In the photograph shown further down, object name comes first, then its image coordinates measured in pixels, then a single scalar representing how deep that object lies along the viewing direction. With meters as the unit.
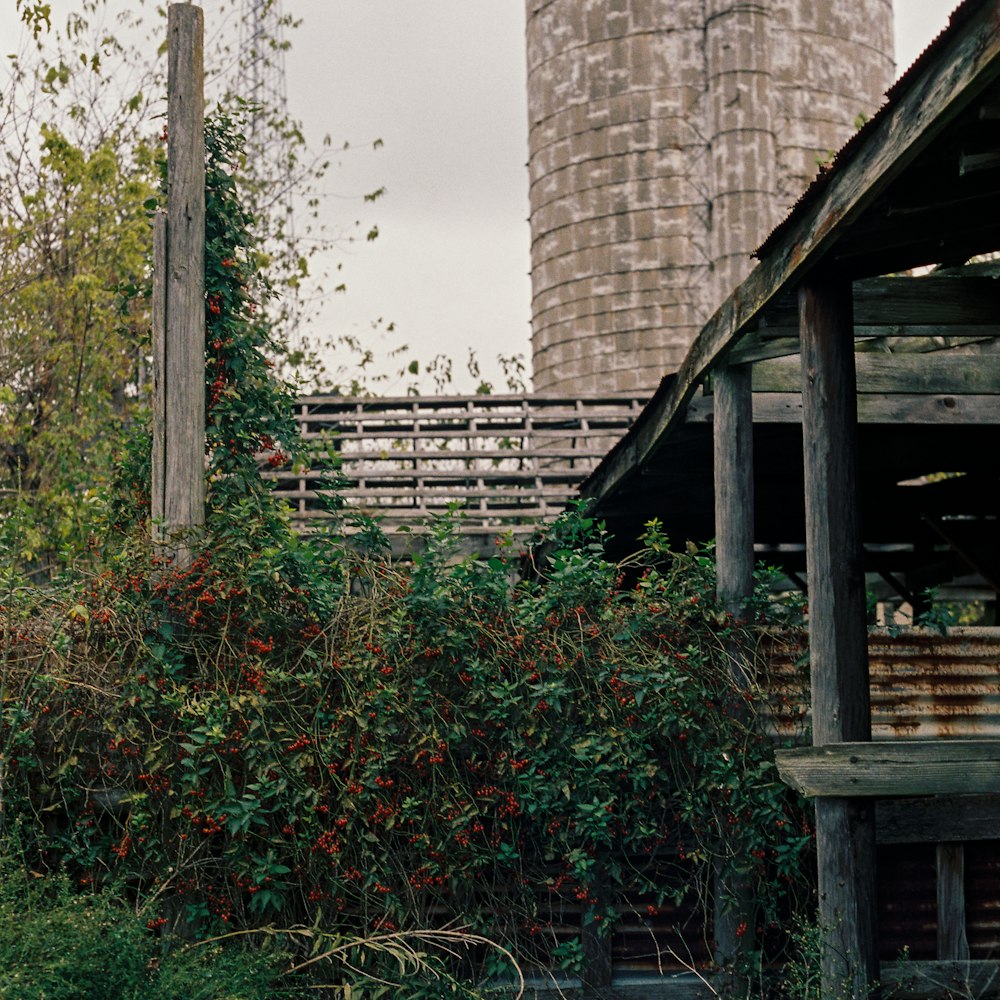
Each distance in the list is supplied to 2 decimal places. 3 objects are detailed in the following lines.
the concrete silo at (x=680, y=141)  18.47
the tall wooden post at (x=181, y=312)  7.95
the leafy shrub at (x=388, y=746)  7.25
